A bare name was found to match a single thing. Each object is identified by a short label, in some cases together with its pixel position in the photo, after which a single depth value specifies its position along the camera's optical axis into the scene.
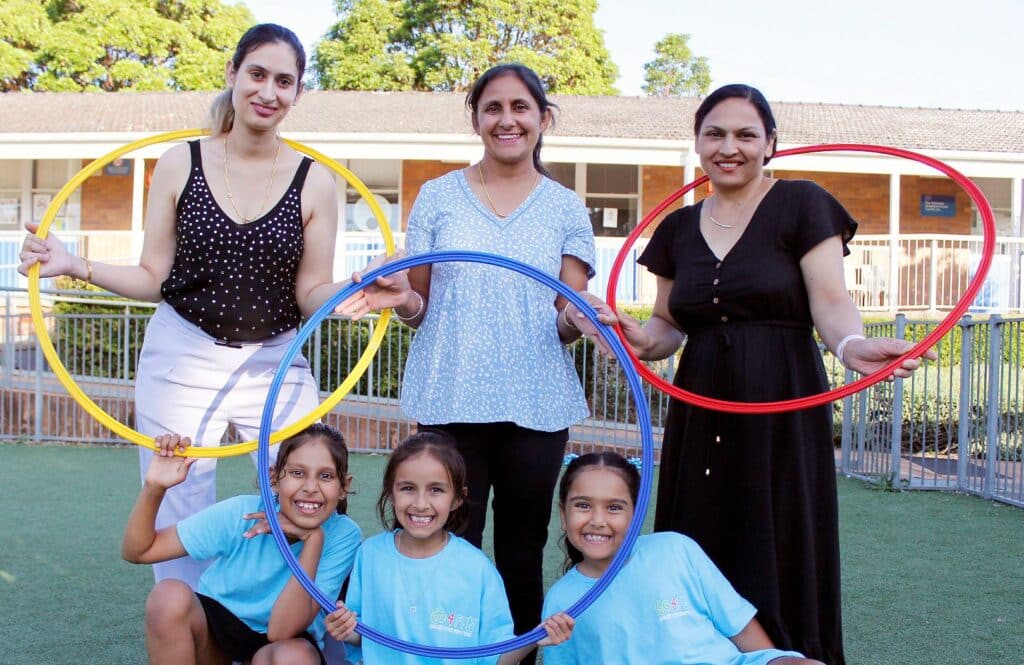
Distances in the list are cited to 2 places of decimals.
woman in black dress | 3.45
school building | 17.55
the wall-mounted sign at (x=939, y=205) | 20.39
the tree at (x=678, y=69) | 52.41
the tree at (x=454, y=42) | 31.70
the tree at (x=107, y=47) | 28.52
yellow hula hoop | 3.61
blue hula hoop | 3.35
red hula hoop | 3.39
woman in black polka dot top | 3.54
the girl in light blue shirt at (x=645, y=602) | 3.39
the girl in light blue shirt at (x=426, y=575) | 3.51
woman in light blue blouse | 3.67
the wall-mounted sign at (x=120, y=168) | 20.42
